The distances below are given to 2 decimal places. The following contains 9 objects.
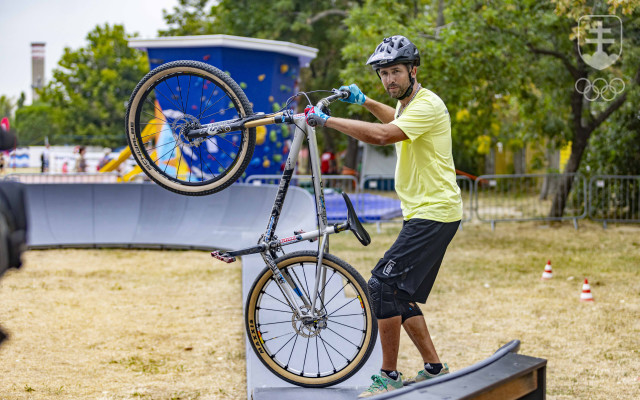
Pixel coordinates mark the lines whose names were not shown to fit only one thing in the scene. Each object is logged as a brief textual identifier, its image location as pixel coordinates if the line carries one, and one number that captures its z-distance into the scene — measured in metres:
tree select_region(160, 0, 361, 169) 30.88
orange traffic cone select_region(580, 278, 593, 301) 9.35
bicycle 4.58
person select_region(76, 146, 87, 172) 26.95
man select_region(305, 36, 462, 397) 4.33
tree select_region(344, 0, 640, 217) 14.00
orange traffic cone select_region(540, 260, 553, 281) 10.98
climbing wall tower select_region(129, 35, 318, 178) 15.38
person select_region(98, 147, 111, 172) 29.68
